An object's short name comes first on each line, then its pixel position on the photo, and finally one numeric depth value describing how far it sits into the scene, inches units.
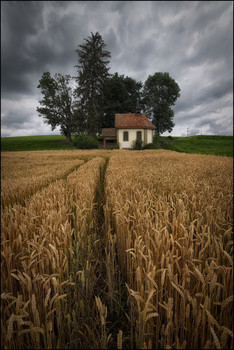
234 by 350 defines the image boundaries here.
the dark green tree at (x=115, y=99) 1952.5
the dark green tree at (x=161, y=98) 2137.1
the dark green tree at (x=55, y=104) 2006.6
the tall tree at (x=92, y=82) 1804.9
